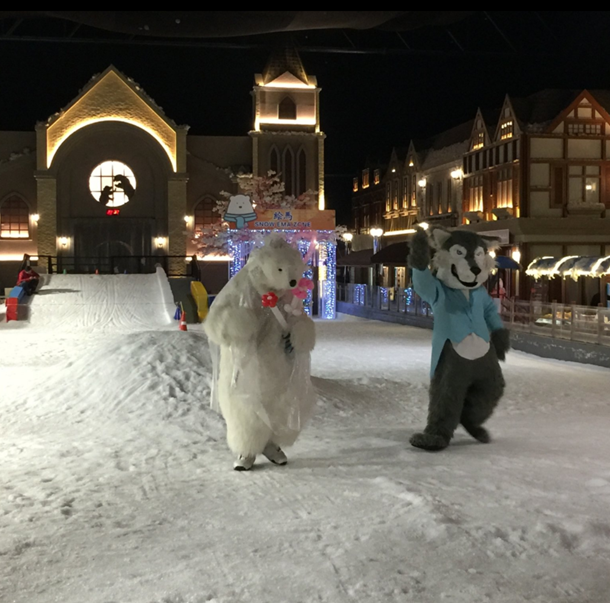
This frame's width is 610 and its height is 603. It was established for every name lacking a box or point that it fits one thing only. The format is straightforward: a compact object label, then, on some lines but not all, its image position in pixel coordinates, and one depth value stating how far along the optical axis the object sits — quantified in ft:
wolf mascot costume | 22.74
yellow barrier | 81.66
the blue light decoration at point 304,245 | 88.89
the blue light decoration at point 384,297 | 88.40
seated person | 85.25
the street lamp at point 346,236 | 114.62
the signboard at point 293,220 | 85.20
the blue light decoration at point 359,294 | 96.89
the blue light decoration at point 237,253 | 86.22
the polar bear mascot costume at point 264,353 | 19.92
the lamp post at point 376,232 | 106.01
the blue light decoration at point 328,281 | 91.56
